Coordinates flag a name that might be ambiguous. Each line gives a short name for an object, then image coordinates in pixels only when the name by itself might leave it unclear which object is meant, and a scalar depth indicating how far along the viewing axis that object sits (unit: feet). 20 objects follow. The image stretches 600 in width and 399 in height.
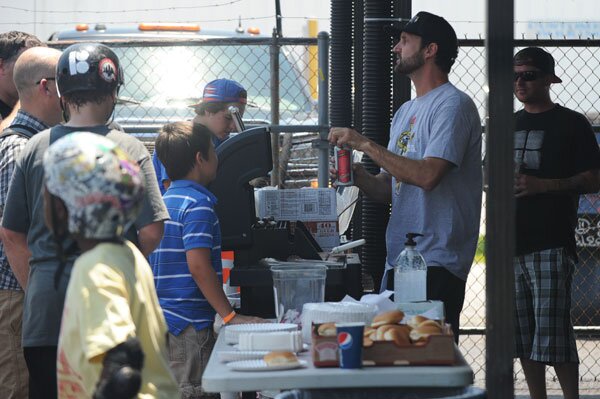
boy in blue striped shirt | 26.86
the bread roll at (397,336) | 20.08
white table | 19.34
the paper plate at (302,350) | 21.71
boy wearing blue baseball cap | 39.73
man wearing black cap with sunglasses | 36.45
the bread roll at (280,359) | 19.88
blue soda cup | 19.54
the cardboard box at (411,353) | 20.02
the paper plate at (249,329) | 22.44
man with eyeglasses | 27.35
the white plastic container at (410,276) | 26.86
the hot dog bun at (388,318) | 21.48
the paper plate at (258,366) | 19.76
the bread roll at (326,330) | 20.37
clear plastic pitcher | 25.70
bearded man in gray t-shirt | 29.48
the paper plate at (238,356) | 20.93
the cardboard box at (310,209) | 32.78
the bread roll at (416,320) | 21.55
